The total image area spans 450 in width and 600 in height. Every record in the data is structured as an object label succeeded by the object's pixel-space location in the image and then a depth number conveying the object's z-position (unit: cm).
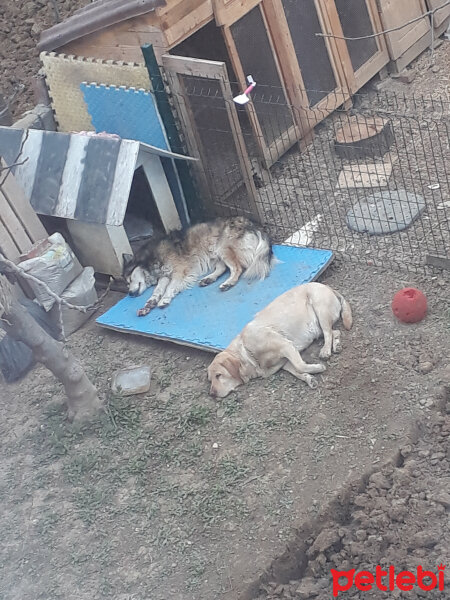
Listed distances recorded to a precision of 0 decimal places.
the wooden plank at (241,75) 877
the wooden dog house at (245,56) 802
